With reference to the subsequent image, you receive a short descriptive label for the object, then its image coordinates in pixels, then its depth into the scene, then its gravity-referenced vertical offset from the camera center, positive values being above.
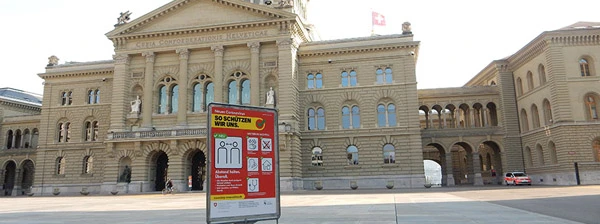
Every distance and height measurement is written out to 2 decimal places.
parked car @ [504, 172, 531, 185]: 45.69 -0.27
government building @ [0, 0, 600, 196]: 44.47 +7.99
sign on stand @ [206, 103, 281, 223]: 9.13 +0.38
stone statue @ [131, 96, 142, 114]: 48.82 +8.42
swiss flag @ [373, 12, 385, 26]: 53.95 +18.69
